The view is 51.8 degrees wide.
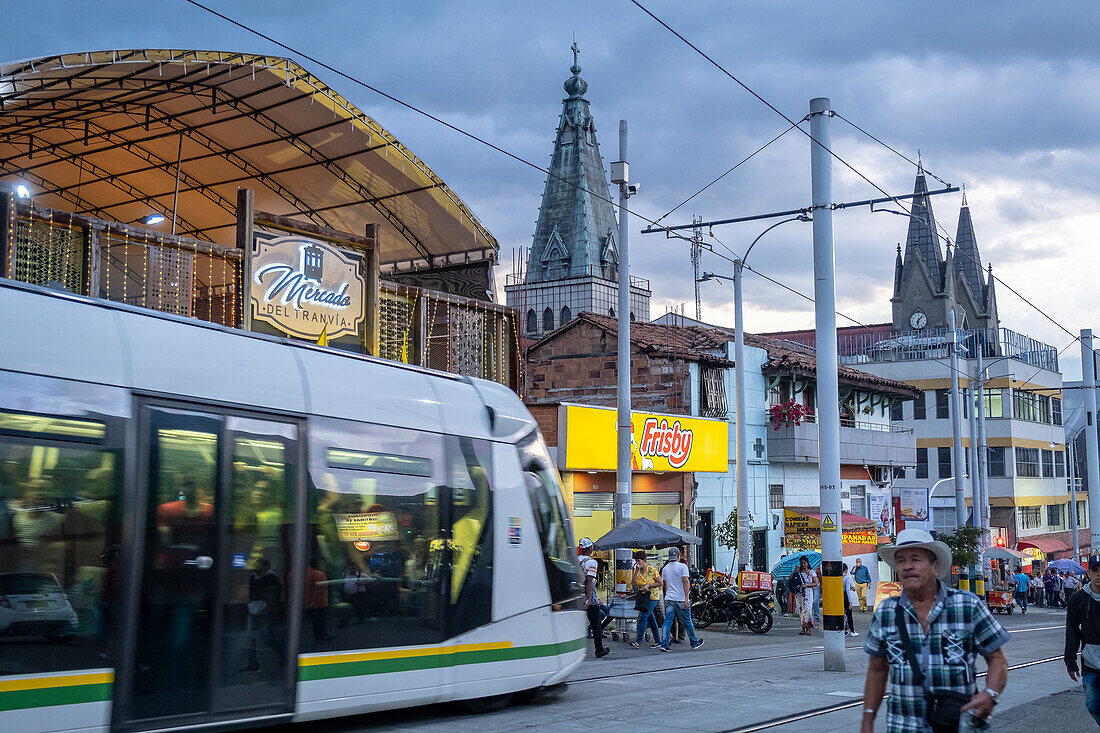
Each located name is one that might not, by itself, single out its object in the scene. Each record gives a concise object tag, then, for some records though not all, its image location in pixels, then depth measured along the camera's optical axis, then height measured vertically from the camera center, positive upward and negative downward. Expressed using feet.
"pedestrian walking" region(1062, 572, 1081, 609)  95.25 -6.21
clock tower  301.84 +61.93
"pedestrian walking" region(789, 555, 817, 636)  76.59 -5.49
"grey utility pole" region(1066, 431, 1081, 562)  178.60 +2.41
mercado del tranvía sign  58.13 +11.80
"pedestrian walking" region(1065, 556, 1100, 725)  26.78 -2.92
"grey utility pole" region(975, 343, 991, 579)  128.94 +4.54
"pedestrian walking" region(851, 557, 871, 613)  81.61 -4.48
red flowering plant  116.88 +10.19
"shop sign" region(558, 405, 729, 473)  86.22 +5.87
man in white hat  15.38 -1.87
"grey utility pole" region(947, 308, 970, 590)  115.14 +5.09
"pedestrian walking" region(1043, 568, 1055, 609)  144.97 -9.35
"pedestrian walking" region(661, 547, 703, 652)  58.95 -3.97
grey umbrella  64.64 -1.37
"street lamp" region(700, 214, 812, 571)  85.35 +5.21
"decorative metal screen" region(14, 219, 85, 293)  48.70 +11.24
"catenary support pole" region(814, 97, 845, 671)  49.08 +5.88
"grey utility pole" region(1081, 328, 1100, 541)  123.34 +10.26
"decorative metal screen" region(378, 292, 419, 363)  65.72 +10.77
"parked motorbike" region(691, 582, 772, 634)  74.90 -6.35
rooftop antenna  78.48 +36.70
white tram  23.61 -0.49
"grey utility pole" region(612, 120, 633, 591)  64.95 +6.92
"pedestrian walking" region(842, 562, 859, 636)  77.49 -6.42
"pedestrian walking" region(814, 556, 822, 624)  79.13 -6.06
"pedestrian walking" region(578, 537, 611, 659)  53.83 -4.55
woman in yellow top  57.98 -3.57
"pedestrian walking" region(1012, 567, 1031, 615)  126.41 -8.40
